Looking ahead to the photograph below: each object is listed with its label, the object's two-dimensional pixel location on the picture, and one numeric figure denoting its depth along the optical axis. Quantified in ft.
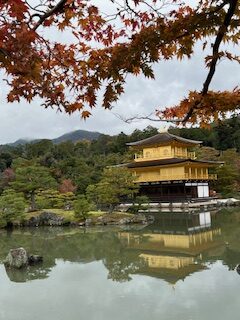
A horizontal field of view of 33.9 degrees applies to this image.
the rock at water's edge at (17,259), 28.40
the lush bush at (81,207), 54.39
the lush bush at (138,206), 60.64
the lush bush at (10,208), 55.26
